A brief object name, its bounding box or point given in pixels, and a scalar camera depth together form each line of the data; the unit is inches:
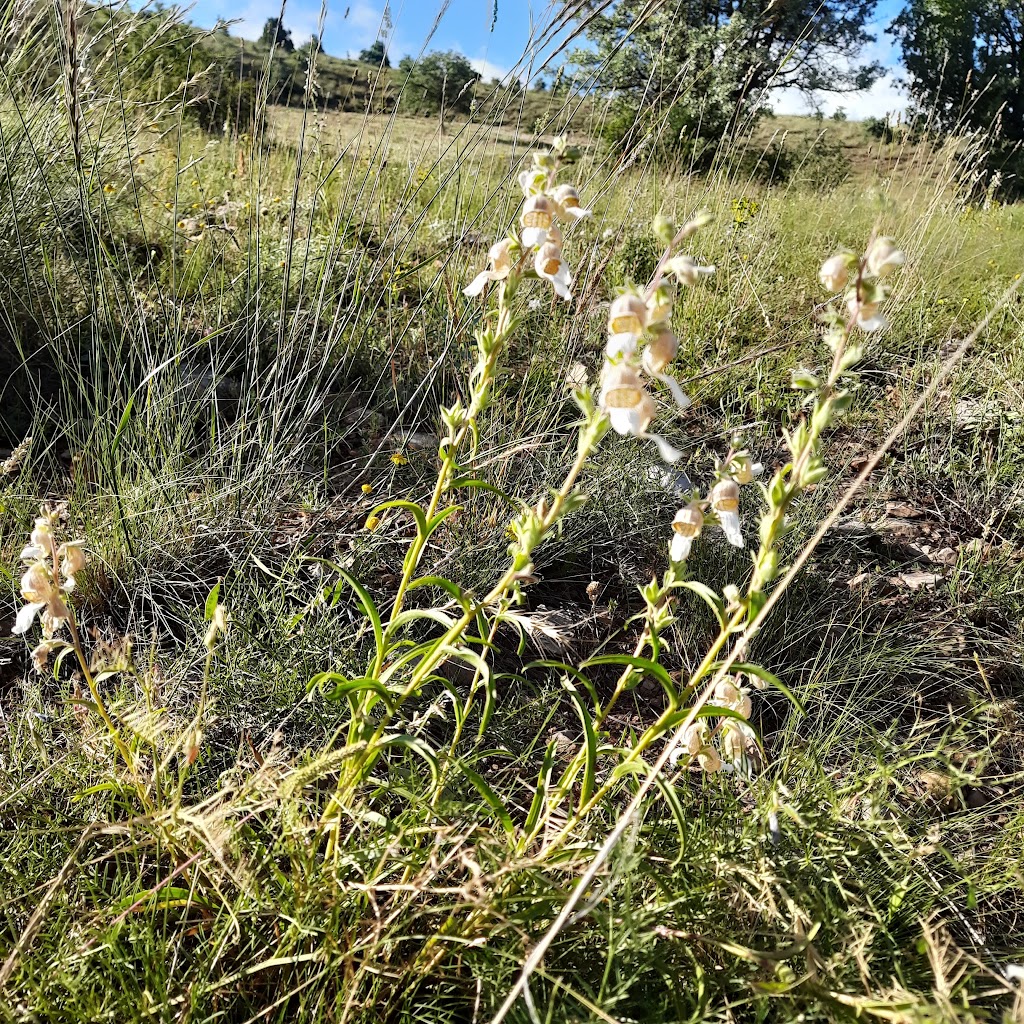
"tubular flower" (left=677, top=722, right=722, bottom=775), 18.8
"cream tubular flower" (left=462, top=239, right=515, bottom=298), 18.6
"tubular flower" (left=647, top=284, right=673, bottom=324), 15.8
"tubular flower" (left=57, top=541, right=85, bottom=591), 18.7
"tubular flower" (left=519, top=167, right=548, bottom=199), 18.1
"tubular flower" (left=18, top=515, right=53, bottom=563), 18.4
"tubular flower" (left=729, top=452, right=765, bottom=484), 18.2
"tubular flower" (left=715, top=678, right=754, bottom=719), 19.3
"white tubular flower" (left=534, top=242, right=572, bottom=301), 17.7
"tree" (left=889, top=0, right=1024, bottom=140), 543.2
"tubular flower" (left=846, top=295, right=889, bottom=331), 15.6
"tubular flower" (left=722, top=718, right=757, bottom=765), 19.5
